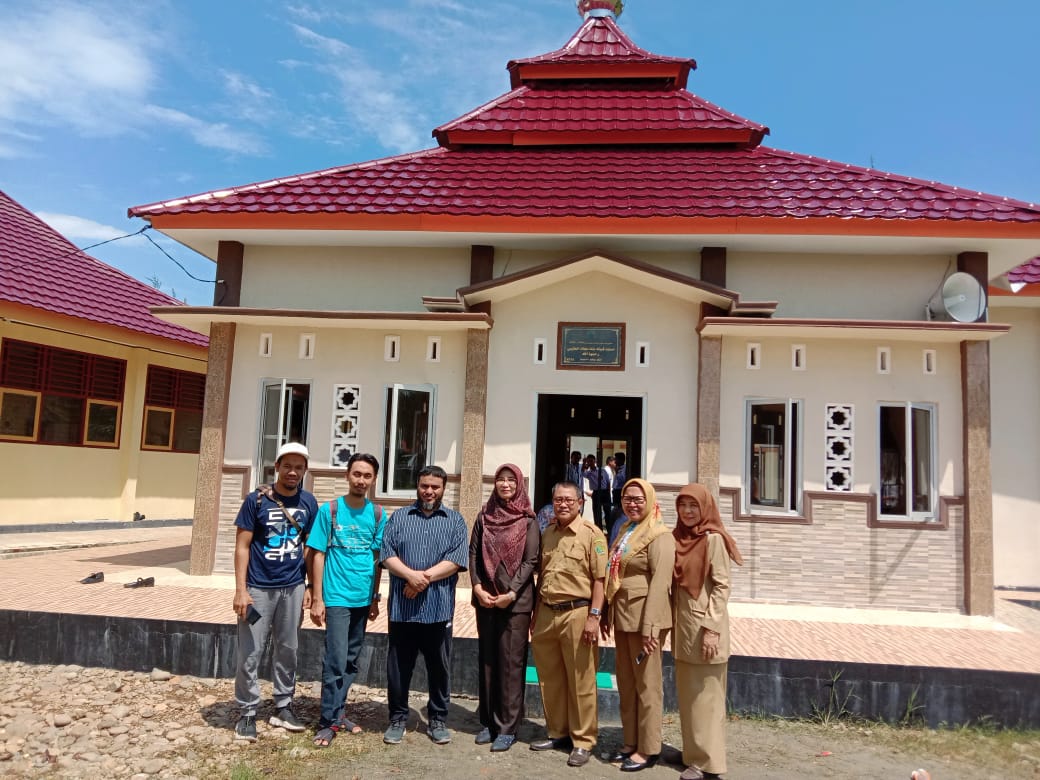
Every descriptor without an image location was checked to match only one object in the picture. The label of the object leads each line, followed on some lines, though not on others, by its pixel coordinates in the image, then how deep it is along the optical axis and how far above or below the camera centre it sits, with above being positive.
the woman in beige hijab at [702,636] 4.29 -0.98
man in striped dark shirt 4.64 -0.88
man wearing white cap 4.67 -0.80
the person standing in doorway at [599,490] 11.09 -0.52
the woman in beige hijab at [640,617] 4.36 -0.91
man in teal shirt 4.71 -0.84
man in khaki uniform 4.50 -1.00
